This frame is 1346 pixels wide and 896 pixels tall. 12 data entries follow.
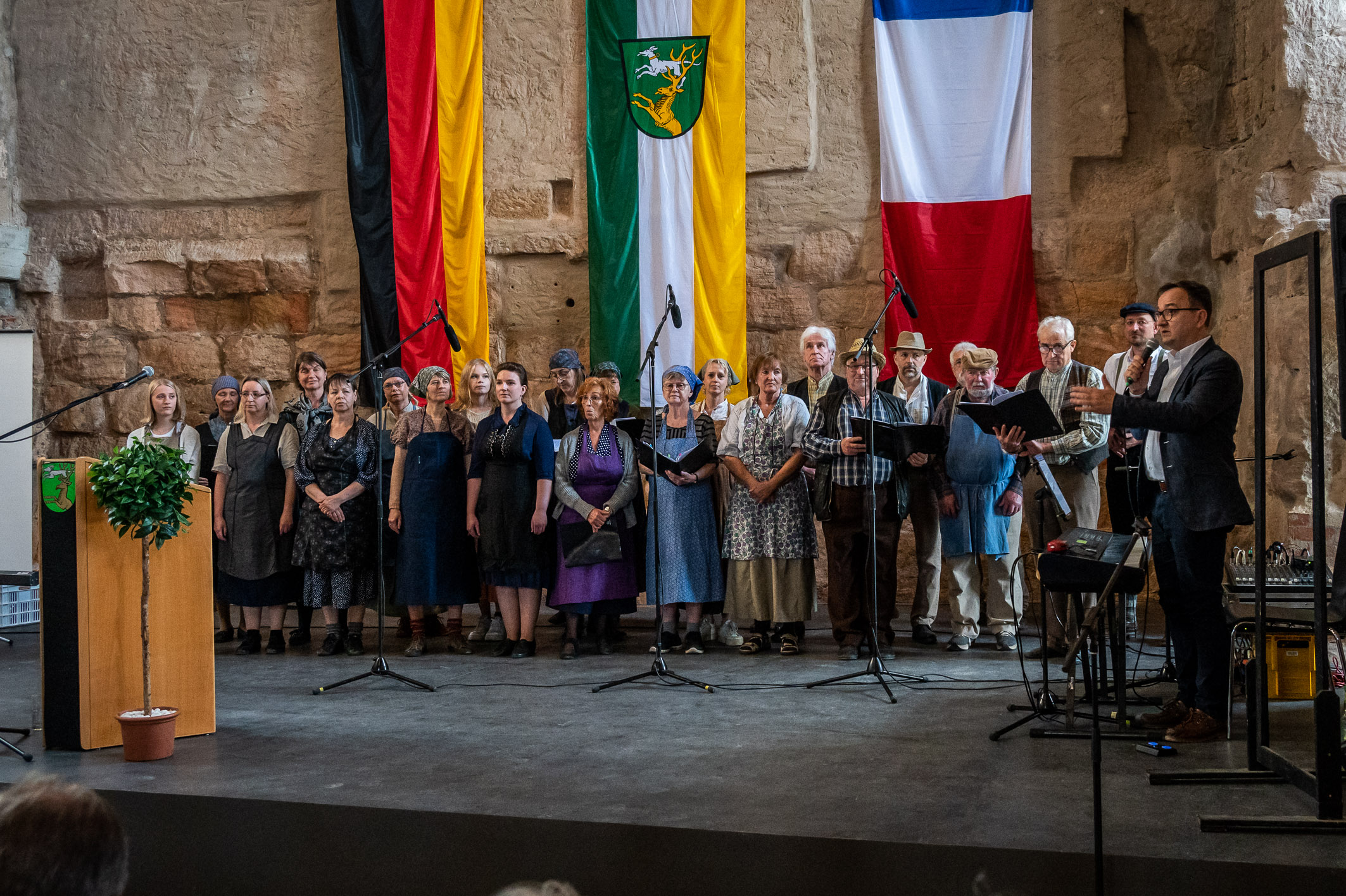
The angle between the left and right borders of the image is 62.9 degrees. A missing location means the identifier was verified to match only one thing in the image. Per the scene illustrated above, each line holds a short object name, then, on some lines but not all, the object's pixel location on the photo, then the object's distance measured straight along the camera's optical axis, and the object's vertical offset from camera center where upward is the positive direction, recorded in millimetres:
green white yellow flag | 7324 +1678
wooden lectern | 3830 -643
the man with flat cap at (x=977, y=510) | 5539 -371
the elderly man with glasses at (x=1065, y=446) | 5359 -50
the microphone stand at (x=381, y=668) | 4762 -1008
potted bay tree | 3666 -191
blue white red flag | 6898 +1700
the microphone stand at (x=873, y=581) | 4598 -626
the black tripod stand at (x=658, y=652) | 4750 -937
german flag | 7711 +1917
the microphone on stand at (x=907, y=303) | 4574 +563
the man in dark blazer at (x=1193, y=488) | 3494 -178
